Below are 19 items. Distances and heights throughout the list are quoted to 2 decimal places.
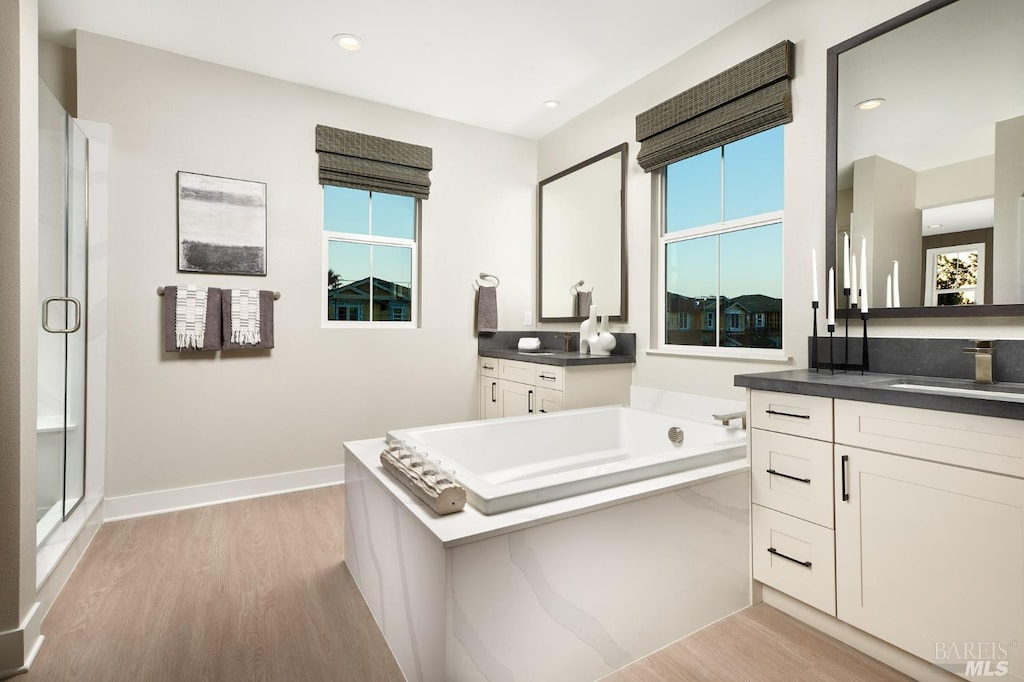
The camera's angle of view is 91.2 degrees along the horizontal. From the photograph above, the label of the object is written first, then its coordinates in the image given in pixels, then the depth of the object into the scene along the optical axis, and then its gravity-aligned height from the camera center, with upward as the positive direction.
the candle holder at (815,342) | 2.11 +0.00
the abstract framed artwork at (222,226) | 2.92 +0.69
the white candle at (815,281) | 2.10 +0.25
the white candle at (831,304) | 2.12 +0.16
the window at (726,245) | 2.49 +0.53
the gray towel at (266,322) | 3.08 +0.11
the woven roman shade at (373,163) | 3.32 +1.23
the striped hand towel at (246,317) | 3.00 +0.14
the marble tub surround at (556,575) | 1.30 -0.71
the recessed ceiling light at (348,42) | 2.70 +1.64
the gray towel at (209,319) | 2.84 +0.13
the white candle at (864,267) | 1.98 +0.30
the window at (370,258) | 3.46 +0.59
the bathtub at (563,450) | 1.53 -0.46
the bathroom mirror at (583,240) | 3.33 +0.73
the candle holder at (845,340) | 2.03 +0.00
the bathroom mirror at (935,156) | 1.69 +0.70
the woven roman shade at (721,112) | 2.34 +1.20
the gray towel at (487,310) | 3.85 +0.24
